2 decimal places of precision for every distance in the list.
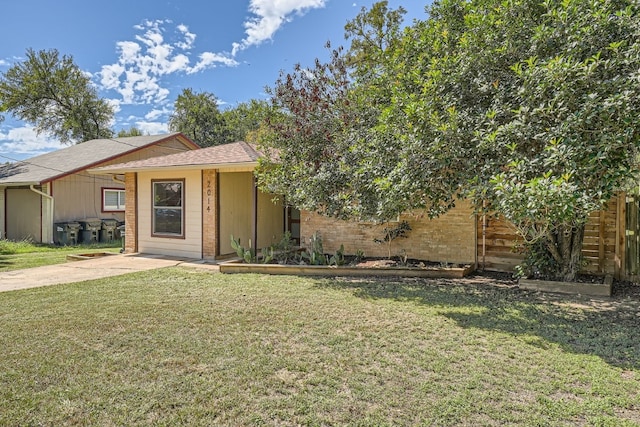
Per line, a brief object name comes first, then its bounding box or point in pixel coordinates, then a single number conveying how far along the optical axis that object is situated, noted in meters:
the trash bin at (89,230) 15.04
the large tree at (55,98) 26.23
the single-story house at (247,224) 7.43
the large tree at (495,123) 4.56
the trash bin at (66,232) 14.60
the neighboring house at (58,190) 14.75
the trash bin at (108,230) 15.57
